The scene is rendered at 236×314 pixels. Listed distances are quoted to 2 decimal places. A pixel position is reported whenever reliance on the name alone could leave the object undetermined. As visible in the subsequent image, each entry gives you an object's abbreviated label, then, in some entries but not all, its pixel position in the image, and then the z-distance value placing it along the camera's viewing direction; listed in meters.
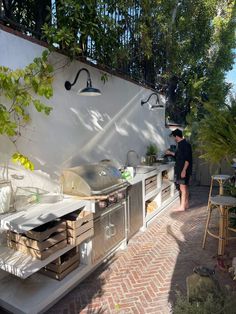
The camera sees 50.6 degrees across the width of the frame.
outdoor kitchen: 2.85
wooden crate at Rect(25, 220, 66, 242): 2.77
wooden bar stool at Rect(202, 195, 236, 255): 3.85
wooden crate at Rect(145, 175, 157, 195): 5.49
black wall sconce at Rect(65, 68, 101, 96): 3.63
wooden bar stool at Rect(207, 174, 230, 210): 4.80
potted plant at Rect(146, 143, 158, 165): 6.46
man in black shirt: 6.07
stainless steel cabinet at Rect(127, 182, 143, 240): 4.53
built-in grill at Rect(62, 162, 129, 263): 3.54
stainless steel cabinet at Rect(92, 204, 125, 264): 3.58
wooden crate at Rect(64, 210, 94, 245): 3.15
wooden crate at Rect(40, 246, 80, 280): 3.18
